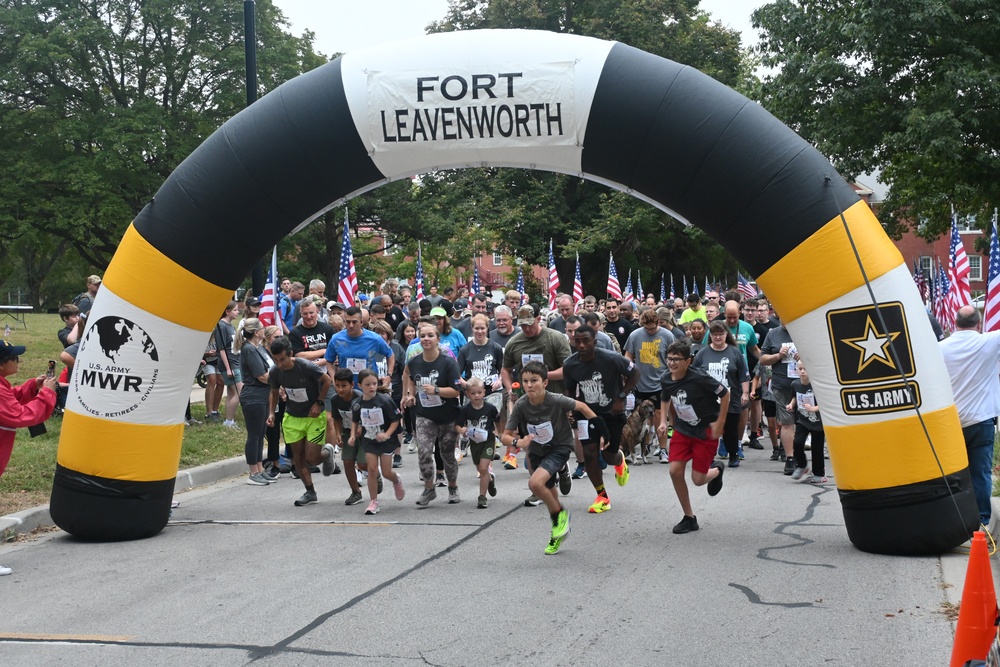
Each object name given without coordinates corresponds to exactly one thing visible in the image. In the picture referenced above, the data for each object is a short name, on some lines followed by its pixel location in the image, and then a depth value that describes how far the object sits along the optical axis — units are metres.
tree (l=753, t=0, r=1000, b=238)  23.73
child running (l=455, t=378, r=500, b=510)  10.56
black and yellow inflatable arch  8.01
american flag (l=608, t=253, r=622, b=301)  24.38
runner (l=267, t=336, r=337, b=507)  10.86
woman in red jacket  8.27
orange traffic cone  4.83
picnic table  28.69
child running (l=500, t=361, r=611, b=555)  9.01
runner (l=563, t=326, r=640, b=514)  10.22
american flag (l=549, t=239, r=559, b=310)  22.79
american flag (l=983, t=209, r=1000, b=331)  14.39
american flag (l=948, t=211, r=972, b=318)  17.30
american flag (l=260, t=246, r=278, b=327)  15.06
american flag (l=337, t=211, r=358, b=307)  16.44
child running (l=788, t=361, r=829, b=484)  11.27
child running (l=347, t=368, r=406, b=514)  10.25
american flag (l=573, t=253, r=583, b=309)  23.48
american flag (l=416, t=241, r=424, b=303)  21.59
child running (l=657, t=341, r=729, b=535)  9.05
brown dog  13.19
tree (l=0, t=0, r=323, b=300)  30.58
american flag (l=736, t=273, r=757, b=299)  32.44
